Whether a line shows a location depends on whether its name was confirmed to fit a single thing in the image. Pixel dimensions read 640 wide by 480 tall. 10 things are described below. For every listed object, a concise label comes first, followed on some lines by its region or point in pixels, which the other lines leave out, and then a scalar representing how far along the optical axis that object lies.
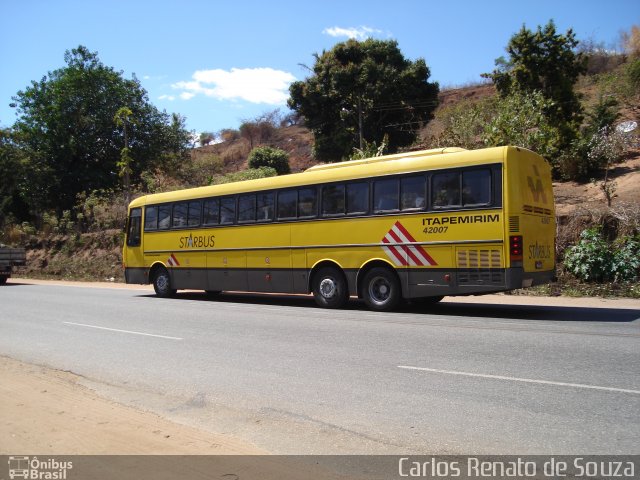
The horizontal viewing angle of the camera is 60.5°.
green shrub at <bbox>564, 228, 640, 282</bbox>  15.41
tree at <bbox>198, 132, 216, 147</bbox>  67.50
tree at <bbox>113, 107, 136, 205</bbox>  31.14
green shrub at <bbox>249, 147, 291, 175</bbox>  38.75
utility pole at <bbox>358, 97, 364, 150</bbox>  31.23
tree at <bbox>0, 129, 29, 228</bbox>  36.11
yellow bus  11.01
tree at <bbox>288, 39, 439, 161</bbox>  31.55
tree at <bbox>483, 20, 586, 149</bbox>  24.56
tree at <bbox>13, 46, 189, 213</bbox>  34.78
